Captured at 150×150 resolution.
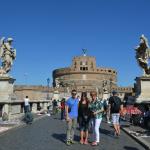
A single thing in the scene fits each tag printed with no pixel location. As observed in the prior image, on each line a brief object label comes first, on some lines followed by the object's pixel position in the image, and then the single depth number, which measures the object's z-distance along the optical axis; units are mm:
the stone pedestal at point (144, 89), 9895
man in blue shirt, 5709
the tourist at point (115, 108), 6595
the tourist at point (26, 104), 10721
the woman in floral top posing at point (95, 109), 5868
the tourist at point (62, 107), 10949
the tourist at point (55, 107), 14275
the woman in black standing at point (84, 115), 5765
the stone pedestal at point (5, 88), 10120
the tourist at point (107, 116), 9625
